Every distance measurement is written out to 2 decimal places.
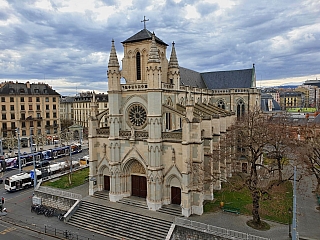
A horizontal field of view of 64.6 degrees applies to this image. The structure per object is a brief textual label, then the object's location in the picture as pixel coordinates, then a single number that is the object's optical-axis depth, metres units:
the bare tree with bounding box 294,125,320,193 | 27.68
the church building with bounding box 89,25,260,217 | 26.62
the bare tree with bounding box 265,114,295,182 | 31.23
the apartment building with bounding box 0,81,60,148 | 66.00
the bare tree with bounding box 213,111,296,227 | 22.58
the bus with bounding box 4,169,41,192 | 36.12
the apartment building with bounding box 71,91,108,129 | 84.75
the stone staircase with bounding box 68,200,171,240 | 24.11
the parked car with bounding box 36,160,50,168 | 47.52
